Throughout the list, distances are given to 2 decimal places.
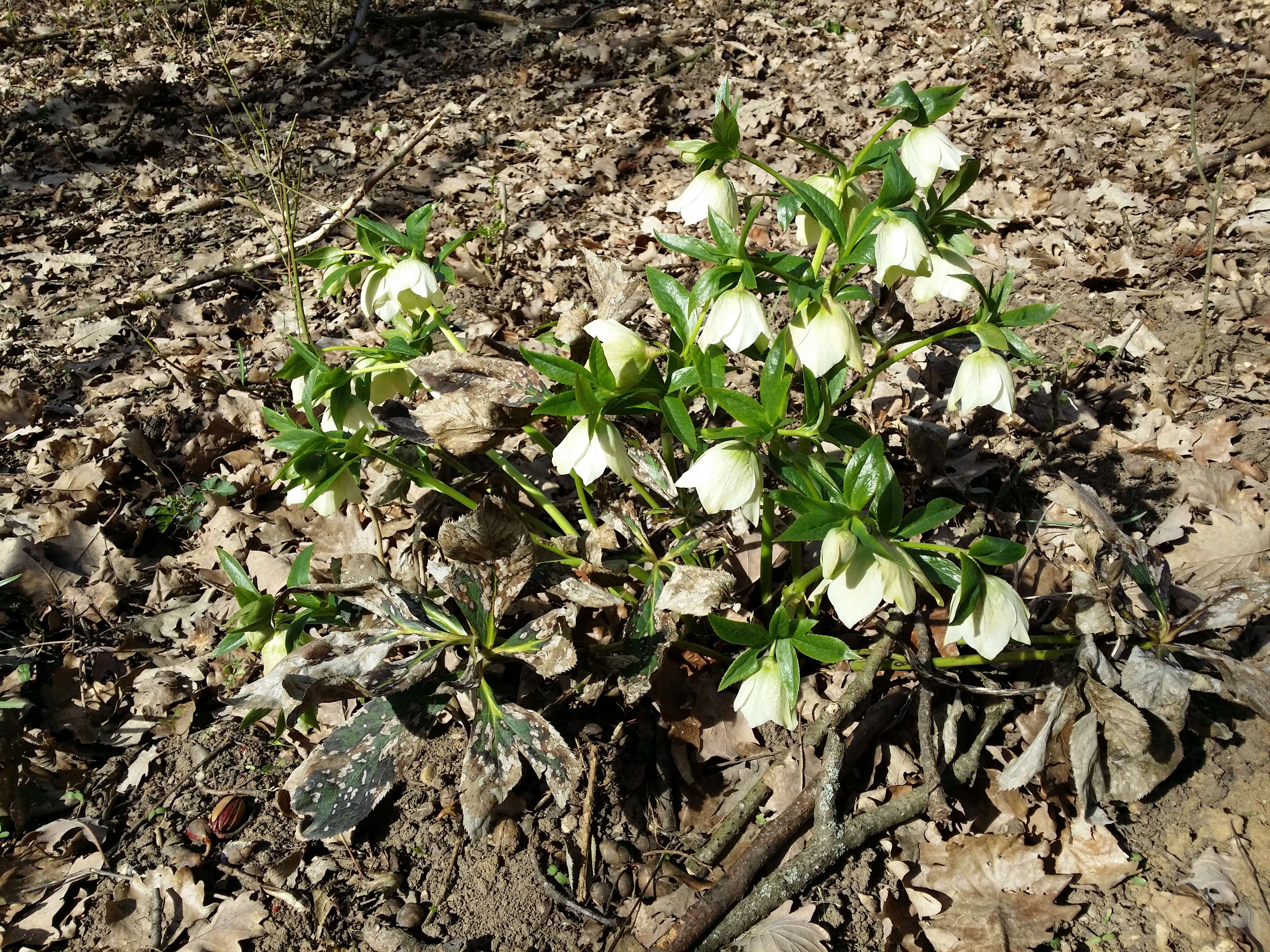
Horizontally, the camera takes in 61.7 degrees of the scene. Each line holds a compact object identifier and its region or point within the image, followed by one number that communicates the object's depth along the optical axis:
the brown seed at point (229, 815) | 0.65
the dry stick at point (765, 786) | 0.62
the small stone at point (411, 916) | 0.61
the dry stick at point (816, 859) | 0.59
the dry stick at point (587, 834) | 0.62
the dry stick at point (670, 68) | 1.63
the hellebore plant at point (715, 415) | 0.52
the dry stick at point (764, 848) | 0.58
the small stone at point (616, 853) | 0.63
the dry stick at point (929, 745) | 0.61
